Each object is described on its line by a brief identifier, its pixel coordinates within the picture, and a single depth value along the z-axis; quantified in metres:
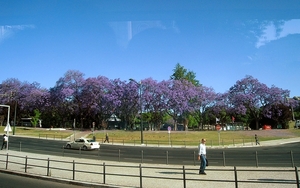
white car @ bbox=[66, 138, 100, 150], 30.41
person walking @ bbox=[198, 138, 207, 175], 12.56
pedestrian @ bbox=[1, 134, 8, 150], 28.05
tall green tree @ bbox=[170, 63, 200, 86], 83.62
